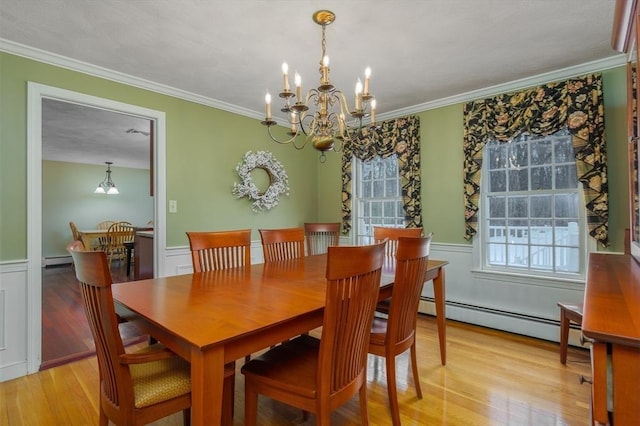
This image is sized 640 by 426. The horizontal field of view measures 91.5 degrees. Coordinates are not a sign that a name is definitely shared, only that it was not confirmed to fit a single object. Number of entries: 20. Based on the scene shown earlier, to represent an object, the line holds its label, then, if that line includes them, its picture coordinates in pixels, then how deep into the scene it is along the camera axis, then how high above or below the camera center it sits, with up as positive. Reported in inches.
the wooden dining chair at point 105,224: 293.0 -5.1
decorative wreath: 144.8 +18.0
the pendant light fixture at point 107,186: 291.6 +31.1
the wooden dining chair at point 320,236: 137.6 -8.9
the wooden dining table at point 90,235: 241.8 -12.8
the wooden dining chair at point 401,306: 63.3 -19.3
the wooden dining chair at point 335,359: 47.0 -24.0
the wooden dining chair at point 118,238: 245.4 -15.3
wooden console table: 25.0 -11.9
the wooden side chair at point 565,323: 91.4 -32.7
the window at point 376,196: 156.4 +10.6
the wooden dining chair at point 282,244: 100.3 -8.9
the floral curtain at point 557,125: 99.3 +32.1
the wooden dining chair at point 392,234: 108.7 -6.4
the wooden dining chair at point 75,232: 248.5 -10.6
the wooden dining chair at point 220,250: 82.9 -9.0
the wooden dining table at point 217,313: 39.0 -14.8
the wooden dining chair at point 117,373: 43.9 -23.6
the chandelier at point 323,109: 69.7 +26.2
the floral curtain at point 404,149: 141.6 +32.5
